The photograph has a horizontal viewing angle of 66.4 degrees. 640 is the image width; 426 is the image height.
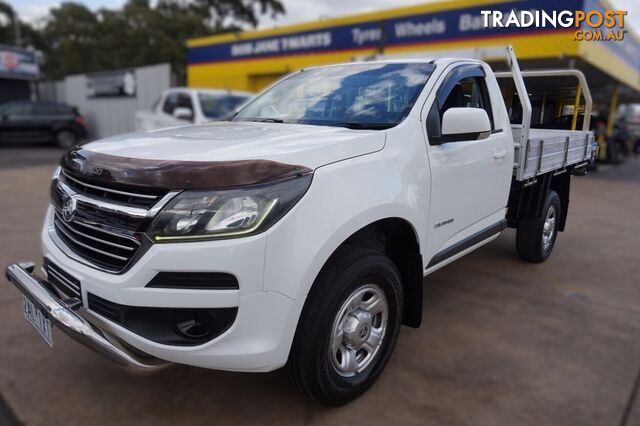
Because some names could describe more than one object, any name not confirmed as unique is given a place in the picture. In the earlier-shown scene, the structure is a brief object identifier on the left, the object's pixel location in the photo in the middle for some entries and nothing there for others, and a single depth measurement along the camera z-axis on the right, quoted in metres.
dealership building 11.27
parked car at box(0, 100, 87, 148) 16.09
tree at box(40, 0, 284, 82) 28.16
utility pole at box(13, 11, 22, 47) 30.15
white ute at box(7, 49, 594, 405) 1.91
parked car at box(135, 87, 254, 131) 9.42
